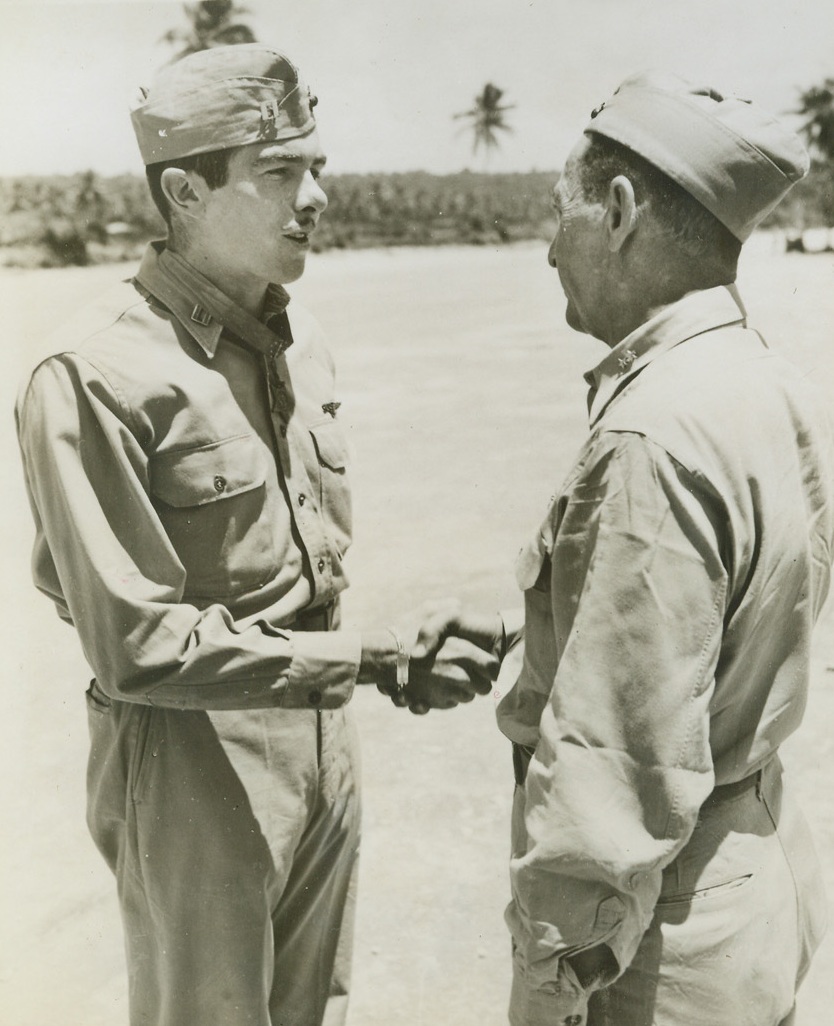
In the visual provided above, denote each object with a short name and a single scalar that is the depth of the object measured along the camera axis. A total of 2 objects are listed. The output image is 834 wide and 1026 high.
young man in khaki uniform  2.11
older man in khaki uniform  1.53
